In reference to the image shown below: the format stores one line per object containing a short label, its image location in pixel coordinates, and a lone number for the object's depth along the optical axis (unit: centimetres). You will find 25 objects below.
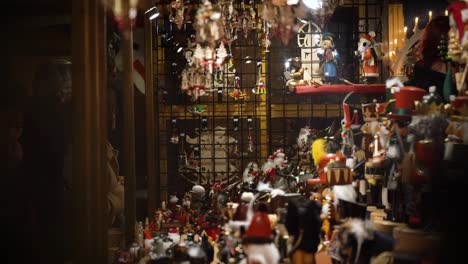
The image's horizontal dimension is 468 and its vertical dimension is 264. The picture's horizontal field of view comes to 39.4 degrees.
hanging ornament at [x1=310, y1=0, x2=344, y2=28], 183
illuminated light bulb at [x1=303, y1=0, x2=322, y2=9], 165
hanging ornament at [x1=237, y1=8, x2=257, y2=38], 254
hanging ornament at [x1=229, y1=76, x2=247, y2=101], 367
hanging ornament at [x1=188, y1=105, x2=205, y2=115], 370
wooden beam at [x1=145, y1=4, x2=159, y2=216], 341
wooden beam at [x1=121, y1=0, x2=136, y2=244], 262
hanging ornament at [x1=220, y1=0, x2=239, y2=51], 221
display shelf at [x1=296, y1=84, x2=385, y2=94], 279
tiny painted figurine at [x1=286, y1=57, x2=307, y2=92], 309
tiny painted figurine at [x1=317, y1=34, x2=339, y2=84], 310
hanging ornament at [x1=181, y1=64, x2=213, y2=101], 200
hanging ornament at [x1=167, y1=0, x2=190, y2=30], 197
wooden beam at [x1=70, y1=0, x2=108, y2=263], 172
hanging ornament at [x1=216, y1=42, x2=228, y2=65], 200
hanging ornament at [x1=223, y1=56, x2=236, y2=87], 345
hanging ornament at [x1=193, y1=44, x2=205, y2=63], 166
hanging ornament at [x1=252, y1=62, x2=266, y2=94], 364
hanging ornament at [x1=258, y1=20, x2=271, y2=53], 233
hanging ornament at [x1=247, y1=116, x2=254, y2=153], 374
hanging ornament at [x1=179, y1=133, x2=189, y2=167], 380
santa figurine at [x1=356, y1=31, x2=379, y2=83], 302
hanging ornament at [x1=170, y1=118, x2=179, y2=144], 377
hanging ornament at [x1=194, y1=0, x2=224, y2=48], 142
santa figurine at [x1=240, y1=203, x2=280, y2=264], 137
